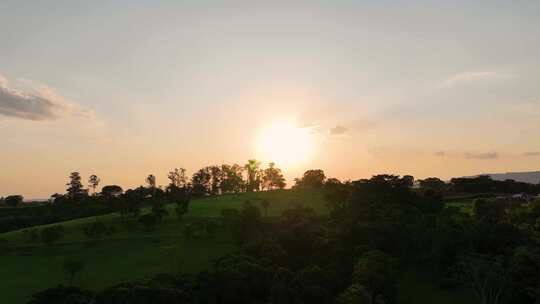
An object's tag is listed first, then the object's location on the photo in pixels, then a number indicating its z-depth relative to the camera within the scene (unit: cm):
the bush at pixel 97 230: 11525
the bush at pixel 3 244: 10980
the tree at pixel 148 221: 12142
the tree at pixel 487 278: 6775
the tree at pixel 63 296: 6369
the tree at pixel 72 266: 8406
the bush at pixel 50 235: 11081
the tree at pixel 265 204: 13452
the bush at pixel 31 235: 11625
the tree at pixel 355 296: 5922
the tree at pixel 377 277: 7019
